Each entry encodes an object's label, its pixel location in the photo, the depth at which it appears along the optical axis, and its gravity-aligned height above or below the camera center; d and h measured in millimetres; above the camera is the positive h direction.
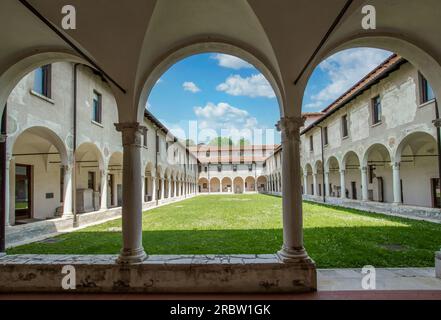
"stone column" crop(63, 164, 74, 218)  11102 -703
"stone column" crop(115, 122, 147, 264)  4662 -304
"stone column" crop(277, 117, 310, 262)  4527 -345
